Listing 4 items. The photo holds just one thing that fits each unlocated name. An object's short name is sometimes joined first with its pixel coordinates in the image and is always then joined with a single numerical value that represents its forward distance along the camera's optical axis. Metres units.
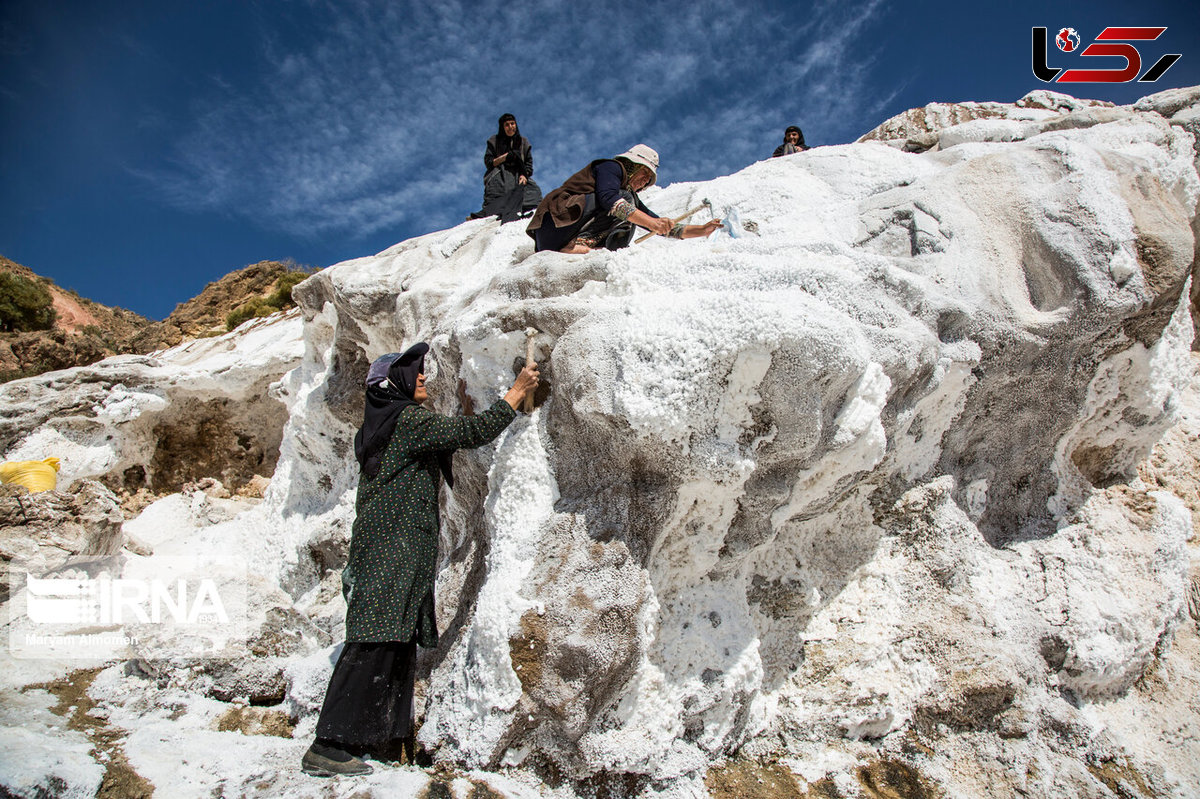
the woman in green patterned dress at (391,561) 2.18
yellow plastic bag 4.36
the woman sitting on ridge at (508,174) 5.45
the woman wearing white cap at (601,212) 3.48
